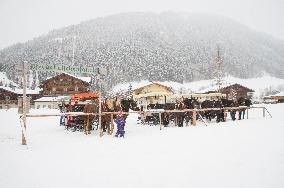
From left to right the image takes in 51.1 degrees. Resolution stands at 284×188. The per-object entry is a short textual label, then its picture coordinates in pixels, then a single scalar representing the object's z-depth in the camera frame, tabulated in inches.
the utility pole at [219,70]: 2662.4
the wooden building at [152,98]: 926.6
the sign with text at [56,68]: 452.4
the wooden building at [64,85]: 2568.9
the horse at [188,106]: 655.8
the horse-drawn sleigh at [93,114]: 537.5
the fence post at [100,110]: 501.5
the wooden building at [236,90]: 2573.8
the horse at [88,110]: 545.0
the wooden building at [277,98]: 2485.5
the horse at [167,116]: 652.7
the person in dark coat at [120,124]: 495.5
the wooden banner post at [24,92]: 441.1
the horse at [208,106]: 701.3
